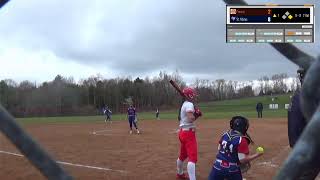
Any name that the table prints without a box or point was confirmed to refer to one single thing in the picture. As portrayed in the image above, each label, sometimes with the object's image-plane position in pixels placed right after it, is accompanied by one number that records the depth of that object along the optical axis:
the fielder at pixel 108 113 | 43.99
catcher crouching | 6.29
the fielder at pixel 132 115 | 26.54
